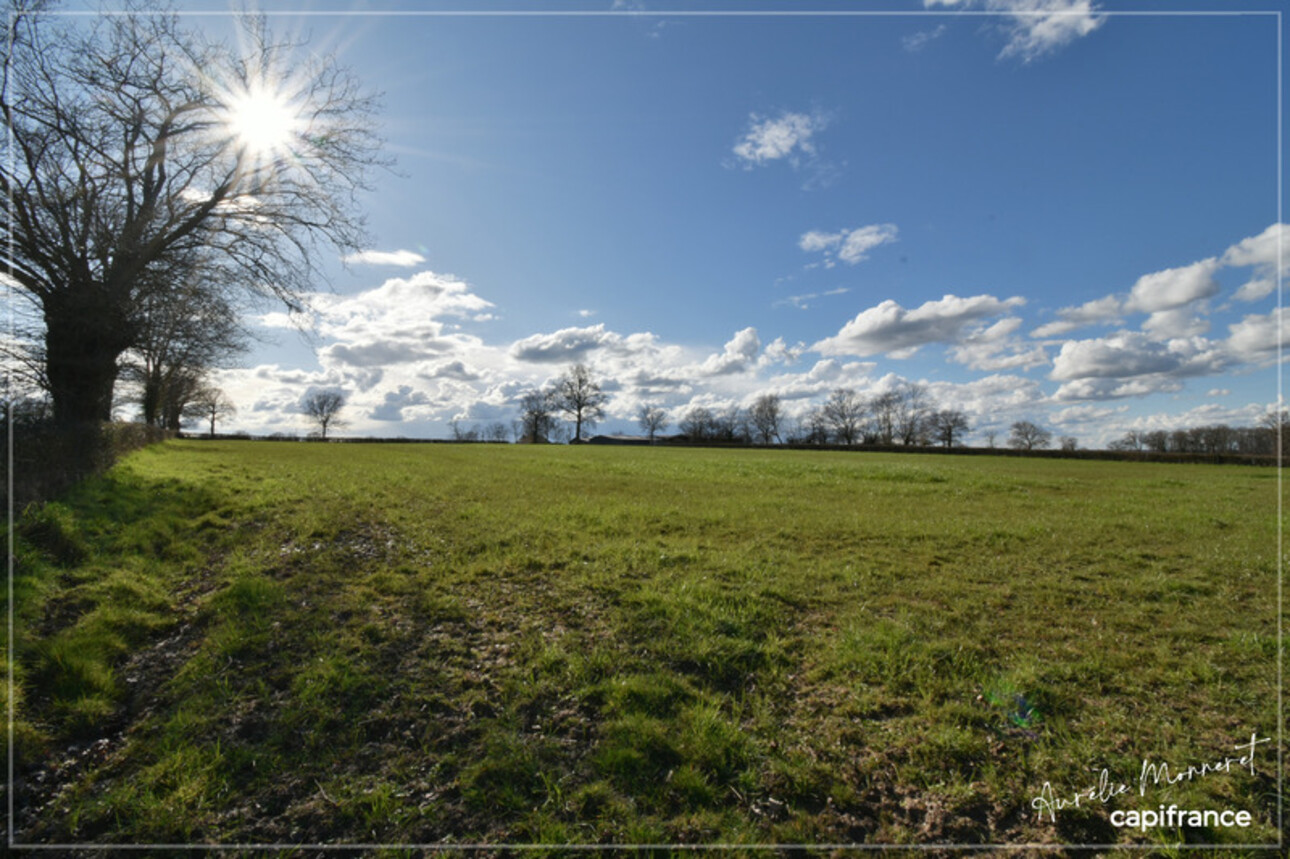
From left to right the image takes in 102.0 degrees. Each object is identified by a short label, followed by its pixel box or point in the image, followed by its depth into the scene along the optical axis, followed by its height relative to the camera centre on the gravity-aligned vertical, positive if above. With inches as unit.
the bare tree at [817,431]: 4790.8 +42.1
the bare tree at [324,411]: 5039.4 +226.5
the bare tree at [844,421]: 4668.1 +132.7
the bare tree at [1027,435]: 5142.7 +10.5
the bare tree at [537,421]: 4539.9 +123.1
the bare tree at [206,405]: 3213.6 +207.5
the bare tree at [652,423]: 5521.7 +129.5
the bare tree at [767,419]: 5017.2 +158.9
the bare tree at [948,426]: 4527.6 +85.5
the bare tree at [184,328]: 677.3 +152.8
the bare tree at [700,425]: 5108.3 +102.4
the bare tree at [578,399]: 4092.0 +282.8
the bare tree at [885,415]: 4653.1 +182.7
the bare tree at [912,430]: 4520.2 +51.2
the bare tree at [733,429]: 5049.2 +62.5
